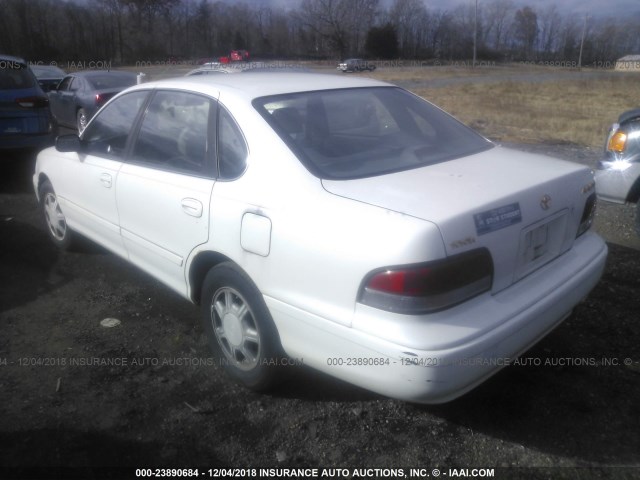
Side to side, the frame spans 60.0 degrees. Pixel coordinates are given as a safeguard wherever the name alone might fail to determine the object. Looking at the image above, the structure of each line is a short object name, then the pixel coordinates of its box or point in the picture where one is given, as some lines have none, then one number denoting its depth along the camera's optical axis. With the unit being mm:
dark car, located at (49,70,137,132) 11148
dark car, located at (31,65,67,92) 15659
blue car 7699
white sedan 2180
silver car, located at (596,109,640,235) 4945
